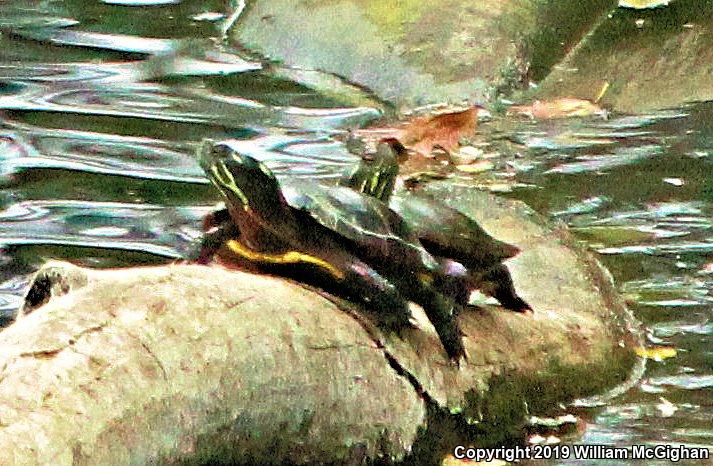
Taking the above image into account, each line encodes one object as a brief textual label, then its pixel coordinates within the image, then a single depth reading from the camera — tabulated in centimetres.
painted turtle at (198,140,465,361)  704
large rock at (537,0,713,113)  1642
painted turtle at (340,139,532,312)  779
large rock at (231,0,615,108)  1698
